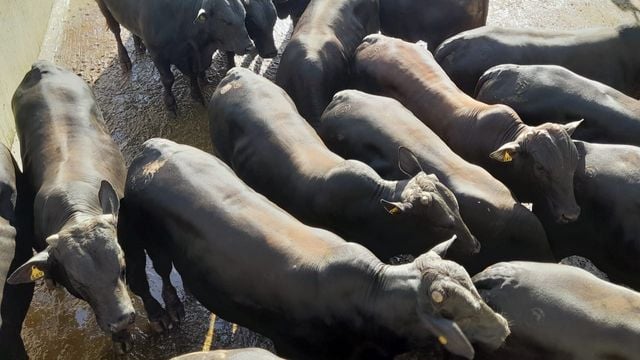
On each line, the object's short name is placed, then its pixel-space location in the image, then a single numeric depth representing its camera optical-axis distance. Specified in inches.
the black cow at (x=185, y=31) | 319.6
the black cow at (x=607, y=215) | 227.3
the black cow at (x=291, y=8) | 374.6
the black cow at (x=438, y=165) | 221.3
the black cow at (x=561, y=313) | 173.3
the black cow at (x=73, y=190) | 190.2
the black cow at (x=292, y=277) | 172.7
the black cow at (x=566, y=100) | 258.8
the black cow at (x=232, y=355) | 160.9
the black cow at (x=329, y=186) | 209.8
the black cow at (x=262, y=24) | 337.7
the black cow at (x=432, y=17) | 331.3
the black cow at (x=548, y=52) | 296.0
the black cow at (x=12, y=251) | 204.8
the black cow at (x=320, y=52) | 288.5
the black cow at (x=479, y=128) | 231.0
